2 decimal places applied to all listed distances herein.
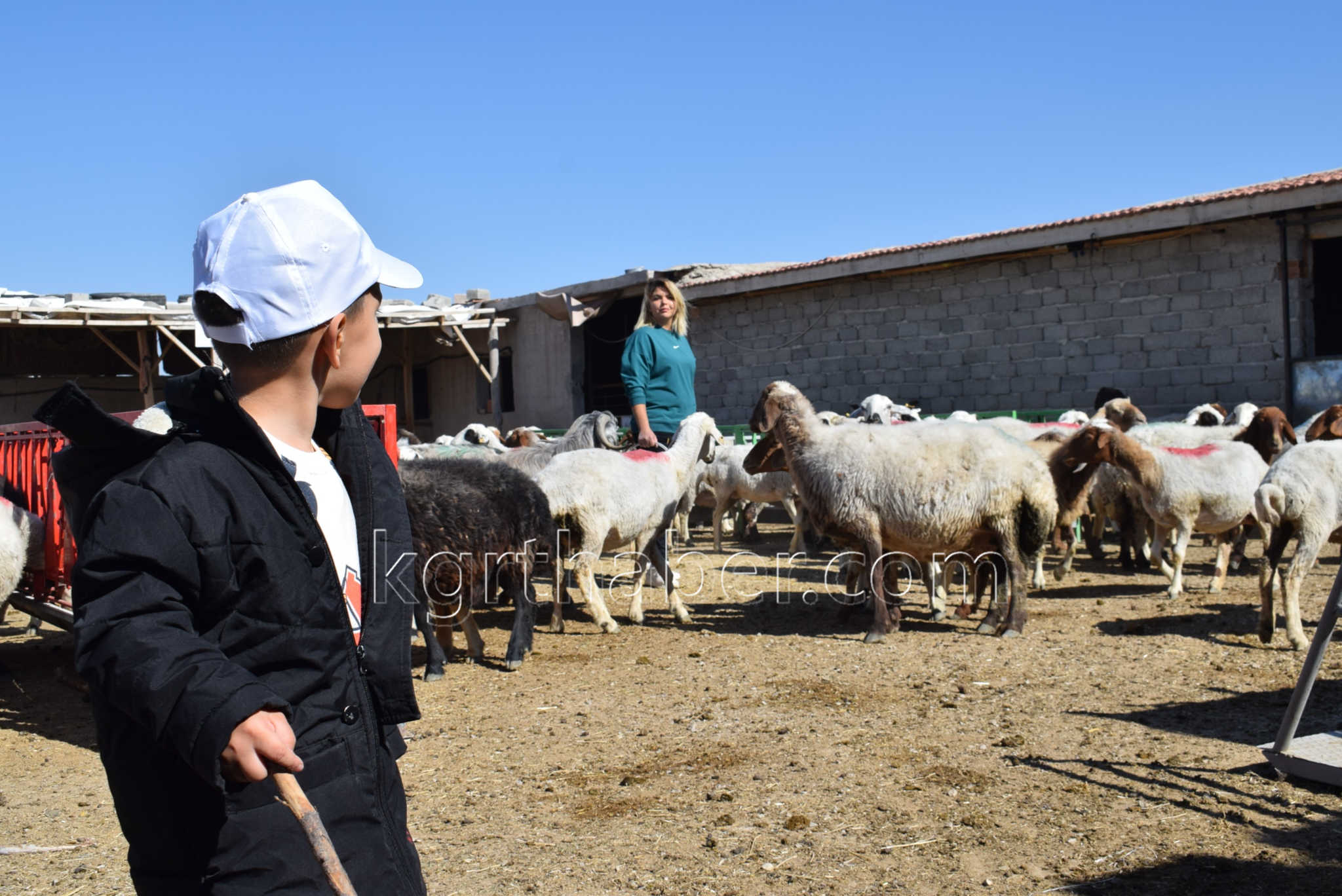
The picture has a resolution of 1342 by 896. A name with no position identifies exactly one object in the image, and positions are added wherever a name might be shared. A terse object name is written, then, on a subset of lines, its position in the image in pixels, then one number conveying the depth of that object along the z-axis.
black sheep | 6.75
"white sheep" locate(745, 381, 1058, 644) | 7.81
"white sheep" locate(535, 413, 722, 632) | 8.10
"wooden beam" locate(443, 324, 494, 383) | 19.50
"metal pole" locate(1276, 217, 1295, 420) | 13.64
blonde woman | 8.52
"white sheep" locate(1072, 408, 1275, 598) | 8.91
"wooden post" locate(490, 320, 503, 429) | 20.83
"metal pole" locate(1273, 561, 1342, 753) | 4.11
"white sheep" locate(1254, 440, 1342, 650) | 6.92
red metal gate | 6.52
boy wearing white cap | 1.50
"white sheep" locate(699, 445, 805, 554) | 13.42
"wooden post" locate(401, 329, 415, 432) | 20.83
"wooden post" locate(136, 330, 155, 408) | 16.94
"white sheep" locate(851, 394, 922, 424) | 13.99
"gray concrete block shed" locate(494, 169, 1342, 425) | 13.74
